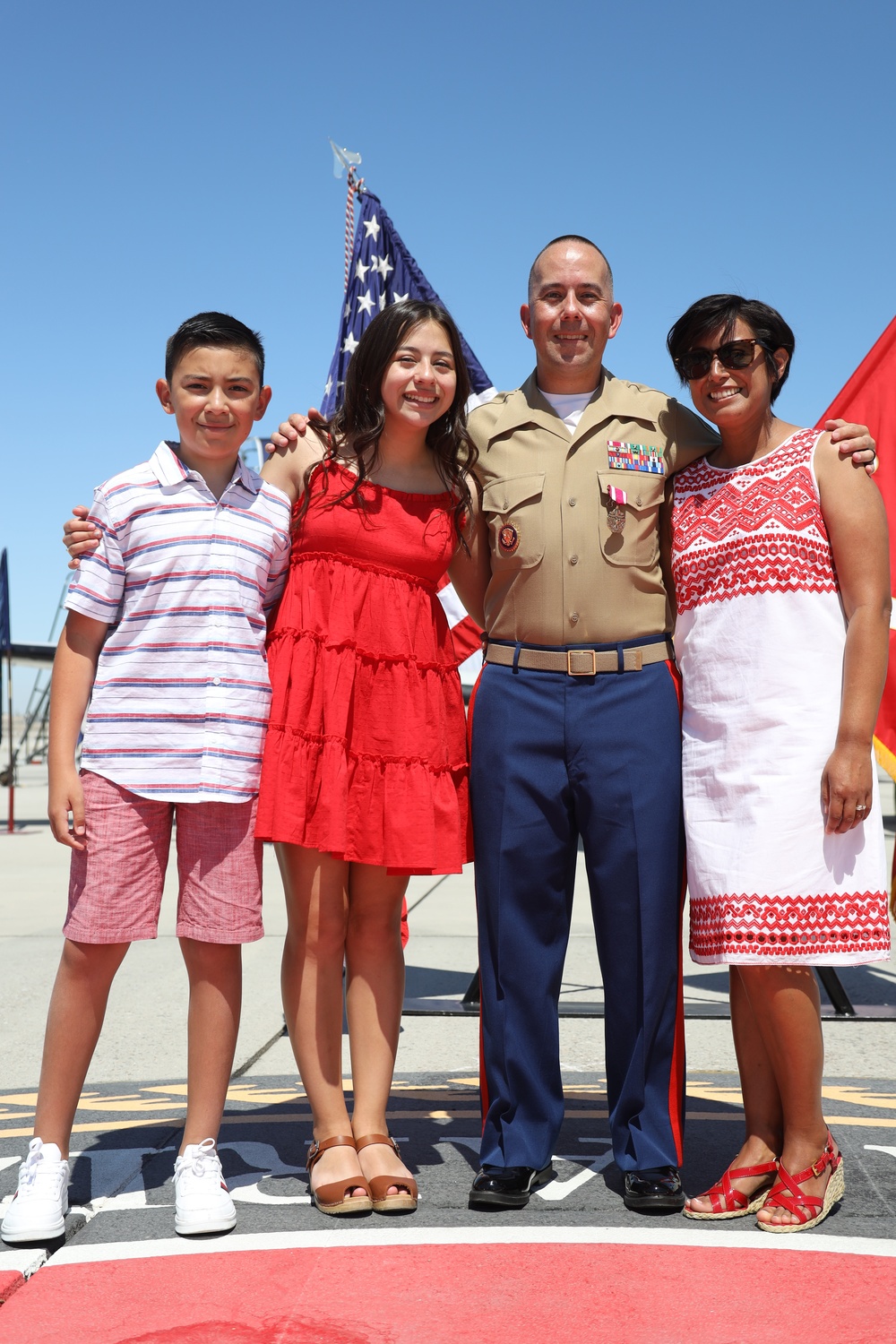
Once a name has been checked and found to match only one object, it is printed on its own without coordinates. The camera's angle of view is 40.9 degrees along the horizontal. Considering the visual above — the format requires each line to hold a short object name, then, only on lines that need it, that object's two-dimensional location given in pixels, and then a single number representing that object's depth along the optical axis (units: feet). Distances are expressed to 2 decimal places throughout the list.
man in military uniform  9.35
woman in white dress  8.75
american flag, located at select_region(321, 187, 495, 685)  19.84
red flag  15.98
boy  8.71
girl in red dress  9.11
